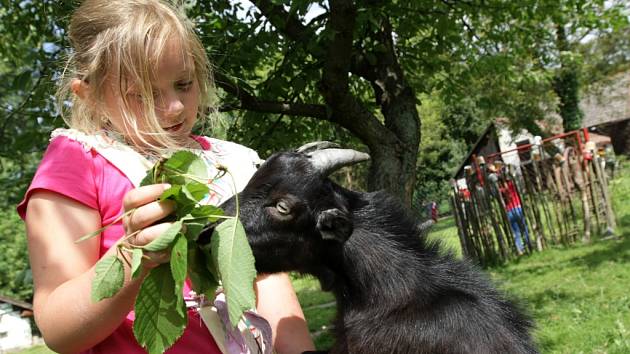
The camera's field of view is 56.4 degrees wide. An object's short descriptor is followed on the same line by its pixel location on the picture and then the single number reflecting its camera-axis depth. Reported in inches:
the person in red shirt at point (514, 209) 464.4
